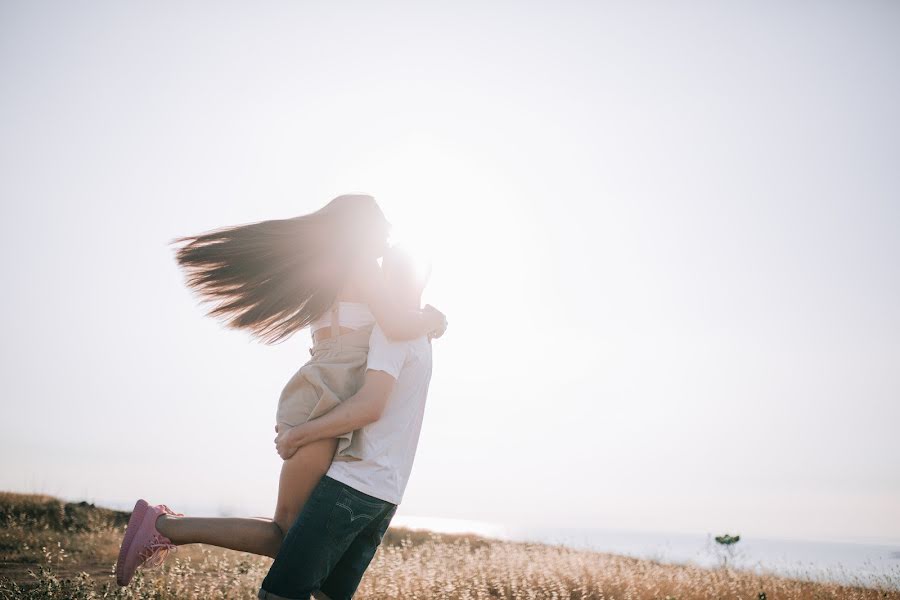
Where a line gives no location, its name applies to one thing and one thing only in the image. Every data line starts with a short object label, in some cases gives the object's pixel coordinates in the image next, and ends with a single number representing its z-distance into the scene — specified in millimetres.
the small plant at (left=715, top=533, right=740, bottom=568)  10659
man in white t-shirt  2871
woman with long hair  3191
